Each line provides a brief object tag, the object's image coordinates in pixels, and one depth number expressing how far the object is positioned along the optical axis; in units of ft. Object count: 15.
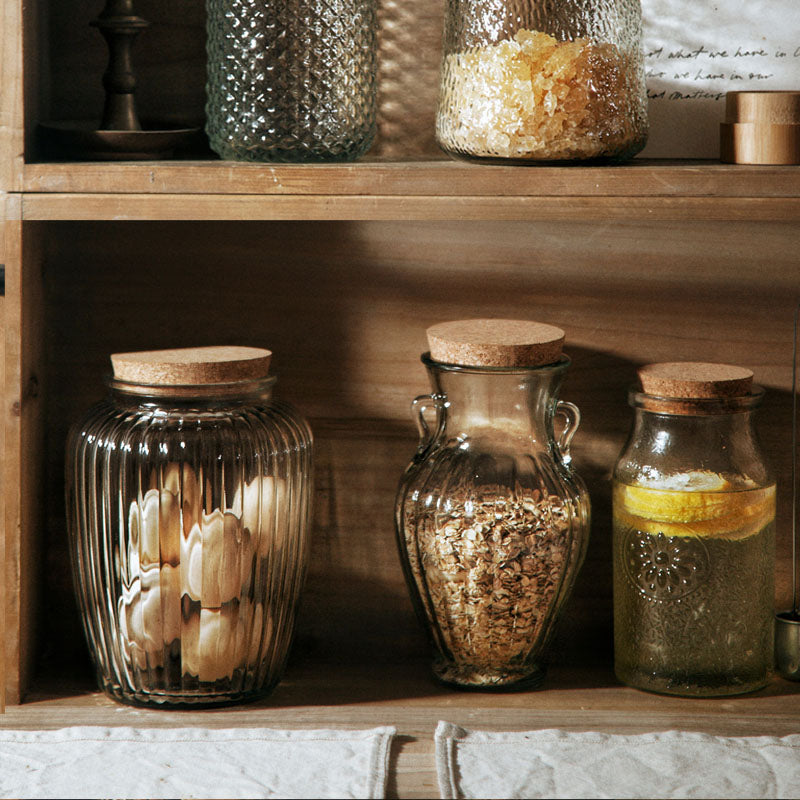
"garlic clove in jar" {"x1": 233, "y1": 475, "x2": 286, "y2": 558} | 4.14
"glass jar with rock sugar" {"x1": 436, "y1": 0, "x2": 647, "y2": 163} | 4.00
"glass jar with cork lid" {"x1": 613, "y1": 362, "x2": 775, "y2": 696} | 4.19
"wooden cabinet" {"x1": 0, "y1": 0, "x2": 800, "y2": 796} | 4.23
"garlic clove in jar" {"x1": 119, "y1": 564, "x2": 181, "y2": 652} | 4.12
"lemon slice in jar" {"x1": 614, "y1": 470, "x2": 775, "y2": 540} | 4.17
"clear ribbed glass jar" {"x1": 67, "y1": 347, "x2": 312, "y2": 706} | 4.11
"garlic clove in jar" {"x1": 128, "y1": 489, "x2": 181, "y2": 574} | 4.11
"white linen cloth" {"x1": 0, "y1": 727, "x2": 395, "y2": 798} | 3.87
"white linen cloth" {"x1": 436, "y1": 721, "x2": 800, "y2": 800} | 3.88
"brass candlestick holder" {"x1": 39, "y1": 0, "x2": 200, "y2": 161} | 4.14
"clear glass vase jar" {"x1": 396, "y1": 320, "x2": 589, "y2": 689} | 4.17
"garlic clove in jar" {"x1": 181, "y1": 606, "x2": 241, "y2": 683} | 4.14
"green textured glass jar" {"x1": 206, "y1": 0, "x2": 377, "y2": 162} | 4.10
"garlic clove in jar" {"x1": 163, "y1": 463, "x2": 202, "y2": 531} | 4.11
